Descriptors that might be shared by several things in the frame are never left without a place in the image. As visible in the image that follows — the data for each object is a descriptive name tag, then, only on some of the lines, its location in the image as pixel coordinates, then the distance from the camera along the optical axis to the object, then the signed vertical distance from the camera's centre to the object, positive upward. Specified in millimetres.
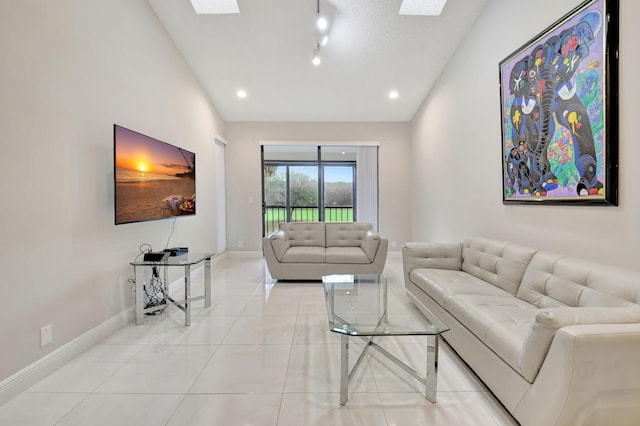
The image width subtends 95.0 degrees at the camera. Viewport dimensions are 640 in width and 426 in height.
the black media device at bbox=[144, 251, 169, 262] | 2744 -425
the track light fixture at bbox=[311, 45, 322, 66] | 3828 +2041
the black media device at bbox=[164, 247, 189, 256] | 3043 -421
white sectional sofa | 1176 -648
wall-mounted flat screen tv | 2514 +342
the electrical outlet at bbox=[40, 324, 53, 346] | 1945 -825
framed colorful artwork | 1865 +743
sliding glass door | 6223 +559
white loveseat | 4078 -684
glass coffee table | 1646 -706
